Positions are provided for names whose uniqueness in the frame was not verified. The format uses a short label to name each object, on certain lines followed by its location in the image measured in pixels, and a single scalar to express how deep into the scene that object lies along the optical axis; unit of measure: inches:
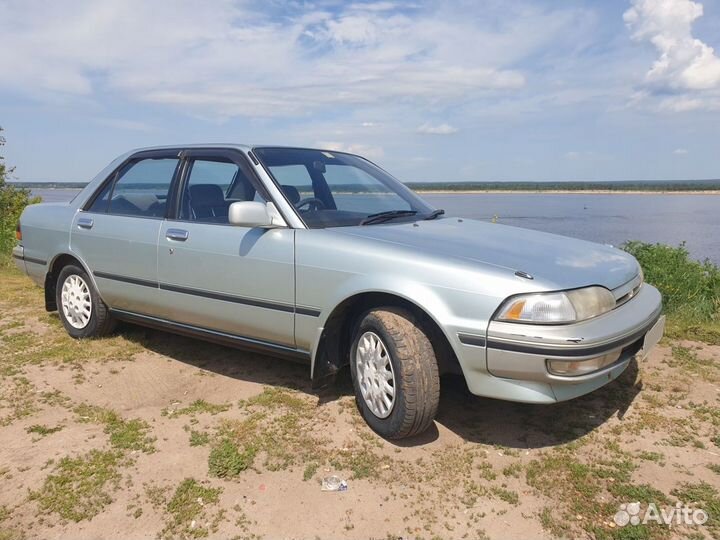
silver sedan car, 115.5
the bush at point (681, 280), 241.6
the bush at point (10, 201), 496.5
